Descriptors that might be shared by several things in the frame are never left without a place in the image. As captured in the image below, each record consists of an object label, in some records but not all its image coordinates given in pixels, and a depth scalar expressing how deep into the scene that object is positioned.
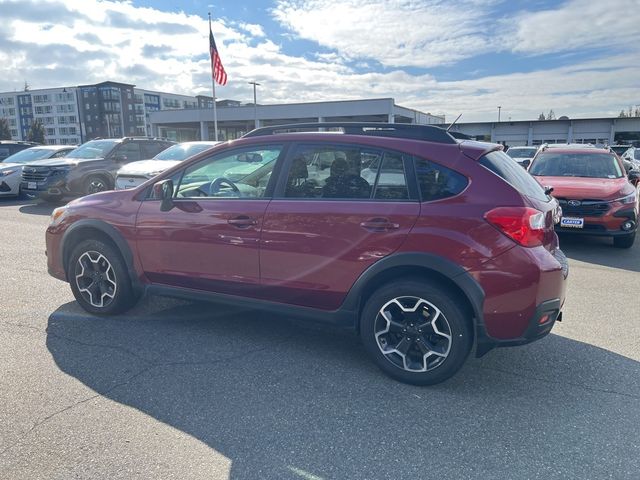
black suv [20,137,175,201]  12.20
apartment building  98.56
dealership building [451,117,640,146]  42.91
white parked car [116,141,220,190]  10.87
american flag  23.64
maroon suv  3.08
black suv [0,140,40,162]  17.78
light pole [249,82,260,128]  48.16
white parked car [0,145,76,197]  13.71
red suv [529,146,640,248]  7.29
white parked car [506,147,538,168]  21.09
